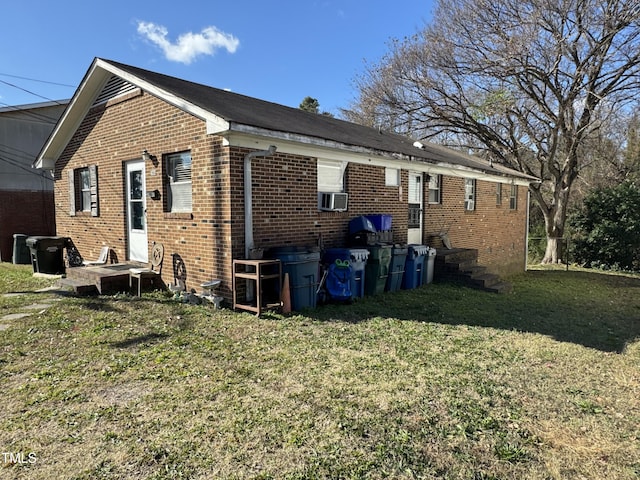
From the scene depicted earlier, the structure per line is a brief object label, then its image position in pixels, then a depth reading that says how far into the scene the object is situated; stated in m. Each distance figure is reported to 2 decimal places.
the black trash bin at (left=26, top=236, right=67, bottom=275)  10.42
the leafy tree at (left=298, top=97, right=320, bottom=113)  36.89
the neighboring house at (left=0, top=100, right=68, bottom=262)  14.76
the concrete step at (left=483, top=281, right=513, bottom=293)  9.96
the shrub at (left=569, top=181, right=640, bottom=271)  17.52
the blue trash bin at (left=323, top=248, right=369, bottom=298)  7.71
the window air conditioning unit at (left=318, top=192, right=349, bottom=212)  8.33
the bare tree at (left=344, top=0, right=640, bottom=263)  14.75
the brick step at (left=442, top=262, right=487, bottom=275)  10.33
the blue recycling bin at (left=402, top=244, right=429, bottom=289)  9.39
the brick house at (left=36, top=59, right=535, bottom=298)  6.93
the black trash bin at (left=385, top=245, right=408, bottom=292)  8.90
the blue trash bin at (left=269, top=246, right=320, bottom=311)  6.90
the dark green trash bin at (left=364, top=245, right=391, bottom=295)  8.42
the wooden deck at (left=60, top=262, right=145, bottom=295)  7.70
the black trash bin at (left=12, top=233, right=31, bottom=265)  13.50
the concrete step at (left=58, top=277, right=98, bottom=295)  7.67
